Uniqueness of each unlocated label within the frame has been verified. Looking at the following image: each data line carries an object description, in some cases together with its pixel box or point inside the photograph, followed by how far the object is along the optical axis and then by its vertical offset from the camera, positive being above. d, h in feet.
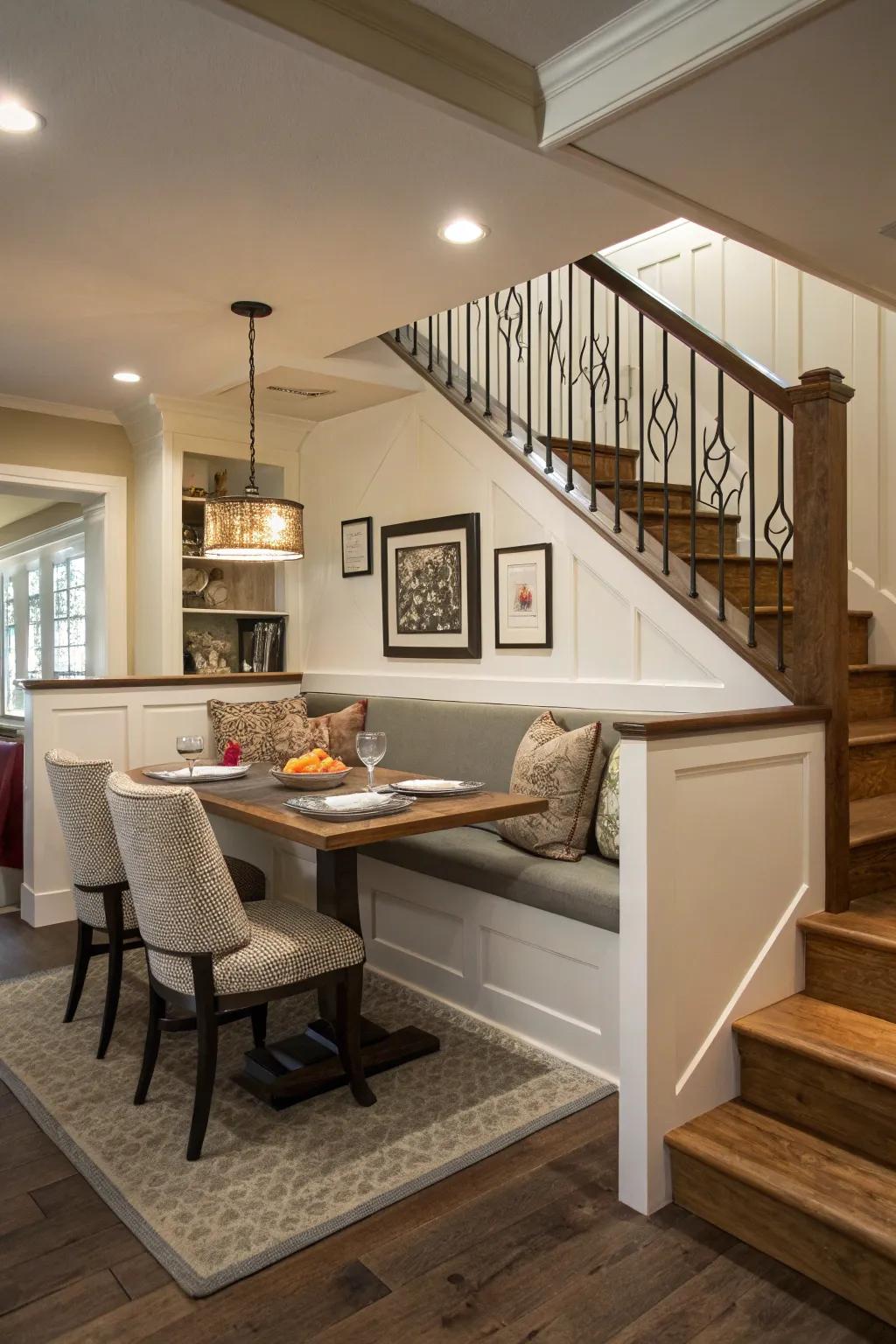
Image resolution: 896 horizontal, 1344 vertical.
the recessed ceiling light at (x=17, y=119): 7.27 +4.17
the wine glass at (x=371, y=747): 9.78 -0.95
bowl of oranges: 10.34 -1.28
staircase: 6.31 -3.70
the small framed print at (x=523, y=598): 12.66 +0.75
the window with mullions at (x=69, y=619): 21.98 +0.90
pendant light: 12.03 +1.65
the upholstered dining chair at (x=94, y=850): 9.78 -2.01
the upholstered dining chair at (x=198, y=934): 7.72 -2.32
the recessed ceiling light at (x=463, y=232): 9.44 +4.24
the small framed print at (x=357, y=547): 16.25 +1.84
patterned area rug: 7.04 -4.17
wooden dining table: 8.50 -2.23
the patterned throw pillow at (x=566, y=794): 10.42 -1.55
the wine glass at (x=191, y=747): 11.01 -1.06
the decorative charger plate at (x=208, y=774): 11.06 -1.40
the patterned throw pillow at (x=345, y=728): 15.01 -1.17
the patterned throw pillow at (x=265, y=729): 15.01 -1.20
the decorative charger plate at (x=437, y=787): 9.86 -1.41
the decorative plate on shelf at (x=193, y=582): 17.84 +1.38
